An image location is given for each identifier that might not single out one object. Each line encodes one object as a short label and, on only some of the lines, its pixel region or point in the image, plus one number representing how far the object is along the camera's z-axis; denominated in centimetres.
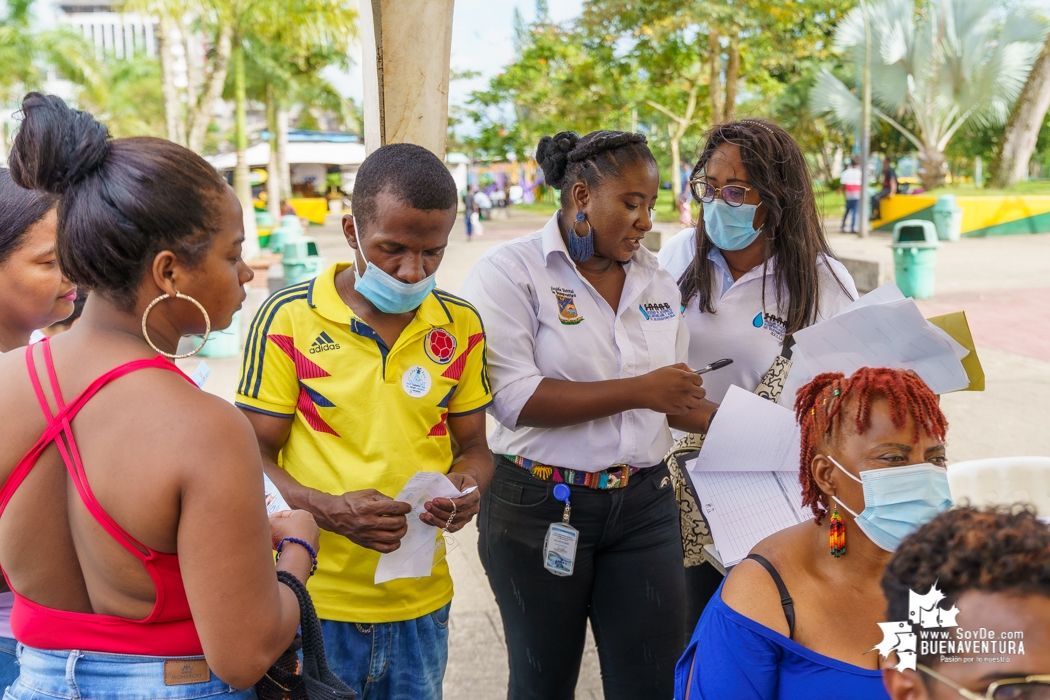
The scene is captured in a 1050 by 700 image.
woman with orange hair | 181
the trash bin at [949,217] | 1894
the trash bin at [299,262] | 1055
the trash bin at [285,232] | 1563
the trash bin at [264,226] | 2317
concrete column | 288
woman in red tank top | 131
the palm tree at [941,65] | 2278
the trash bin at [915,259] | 1131
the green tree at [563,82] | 2069
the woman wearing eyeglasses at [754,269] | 286
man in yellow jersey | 210
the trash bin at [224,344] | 916
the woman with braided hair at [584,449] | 255
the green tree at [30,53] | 2903
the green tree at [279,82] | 2531
